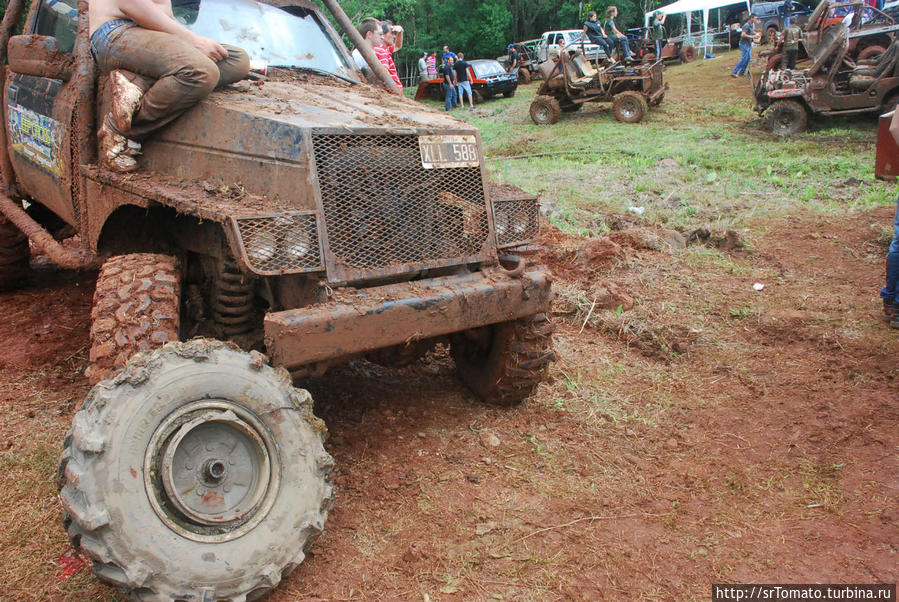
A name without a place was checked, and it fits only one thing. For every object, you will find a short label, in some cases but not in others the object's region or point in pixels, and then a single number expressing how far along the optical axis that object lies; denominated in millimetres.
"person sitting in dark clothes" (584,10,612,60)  21250
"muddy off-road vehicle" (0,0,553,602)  2395
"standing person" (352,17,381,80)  7230
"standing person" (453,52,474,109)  23930
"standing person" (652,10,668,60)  26834
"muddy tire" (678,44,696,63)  29328
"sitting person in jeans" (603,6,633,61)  21622
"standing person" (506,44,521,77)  31839
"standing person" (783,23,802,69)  13531
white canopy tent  31797
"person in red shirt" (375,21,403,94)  7543
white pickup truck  30688
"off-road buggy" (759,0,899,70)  12820
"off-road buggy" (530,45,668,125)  16250
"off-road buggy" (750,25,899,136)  12188
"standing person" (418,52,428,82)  28062
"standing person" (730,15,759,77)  21797
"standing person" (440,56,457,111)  23656
